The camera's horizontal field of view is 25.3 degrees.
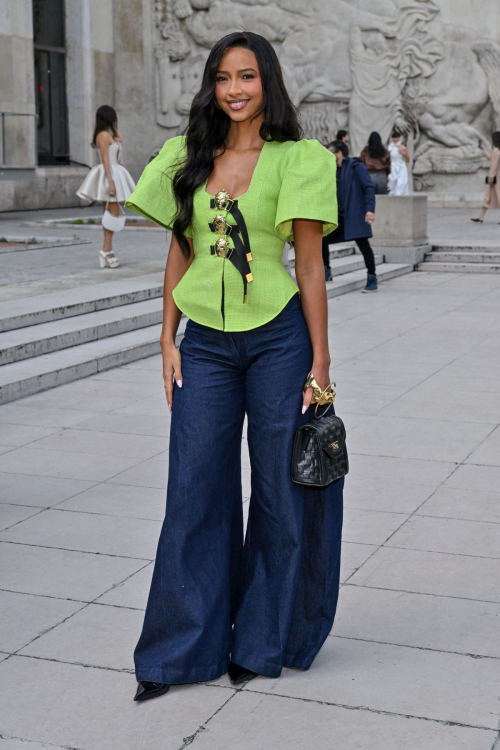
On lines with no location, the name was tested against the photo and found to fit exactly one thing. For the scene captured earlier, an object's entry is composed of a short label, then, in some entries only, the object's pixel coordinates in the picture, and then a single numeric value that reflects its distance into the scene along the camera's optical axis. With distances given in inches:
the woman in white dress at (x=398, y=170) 750.5
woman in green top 125.9
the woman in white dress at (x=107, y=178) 482.3
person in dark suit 467.2
